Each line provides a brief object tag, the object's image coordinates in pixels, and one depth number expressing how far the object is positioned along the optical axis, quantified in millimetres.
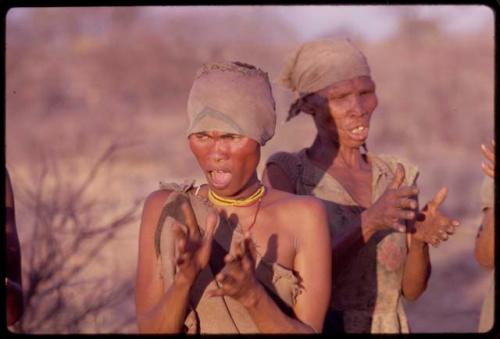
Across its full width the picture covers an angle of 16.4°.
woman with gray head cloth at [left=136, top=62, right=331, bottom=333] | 5258
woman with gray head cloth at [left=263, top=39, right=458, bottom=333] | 6594
